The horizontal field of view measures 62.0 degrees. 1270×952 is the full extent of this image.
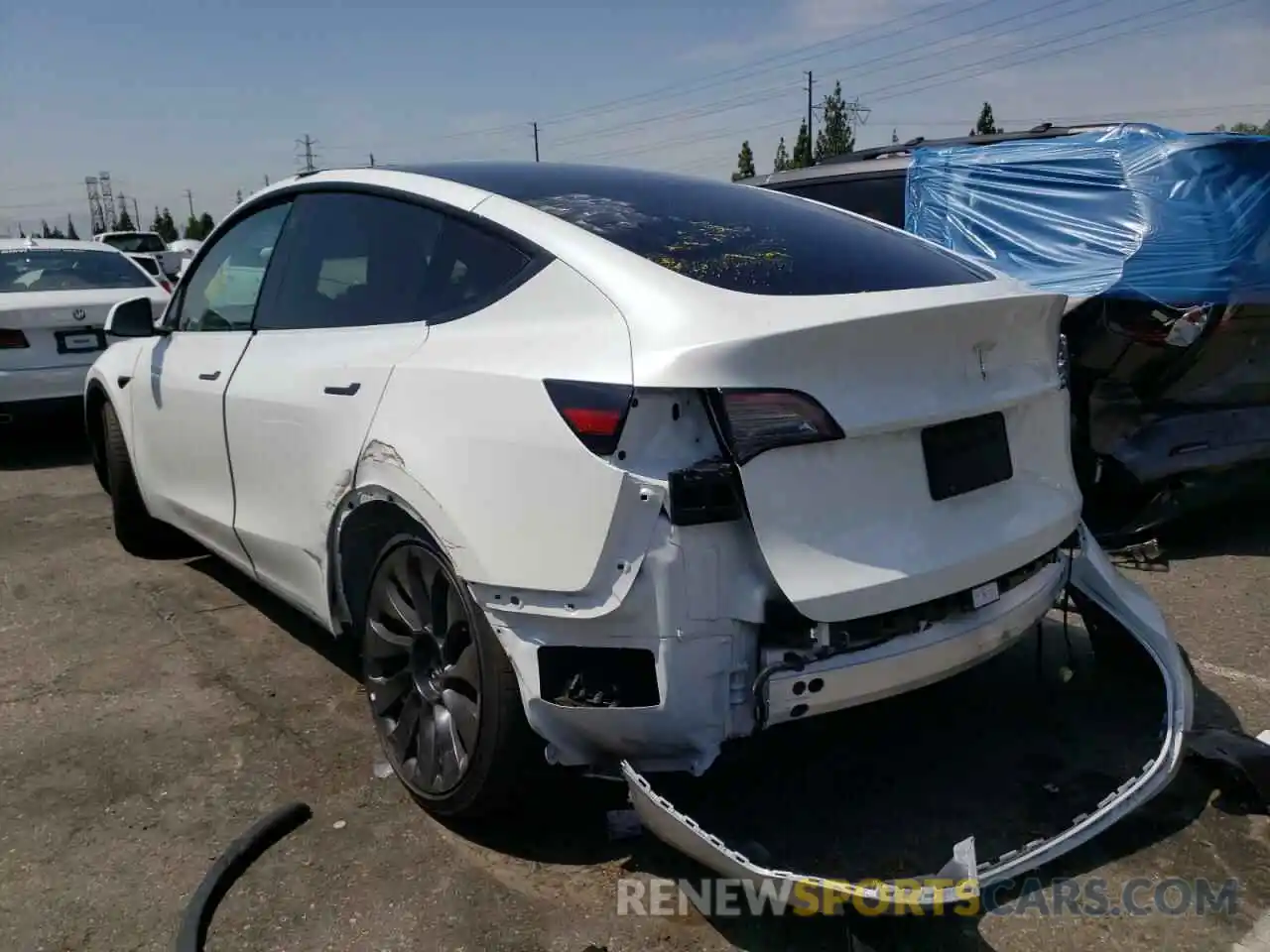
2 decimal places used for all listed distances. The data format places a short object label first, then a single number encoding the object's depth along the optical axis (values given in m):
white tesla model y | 2.17
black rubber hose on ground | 2.34
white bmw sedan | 7.33
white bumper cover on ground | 2.04
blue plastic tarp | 4.58
